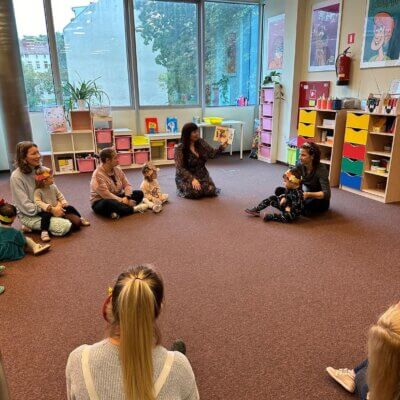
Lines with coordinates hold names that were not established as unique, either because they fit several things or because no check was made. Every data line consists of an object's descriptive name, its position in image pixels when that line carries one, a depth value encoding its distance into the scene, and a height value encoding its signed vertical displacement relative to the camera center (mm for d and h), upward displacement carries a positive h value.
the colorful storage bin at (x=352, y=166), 4703 -1016
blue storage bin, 4766 -1210
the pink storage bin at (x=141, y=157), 6367 -1175
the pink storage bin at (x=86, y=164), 6035 -1225
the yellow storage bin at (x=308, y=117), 5277 -453
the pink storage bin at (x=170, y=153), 6652 -1162
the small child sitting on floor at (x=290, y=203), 3812 -1177
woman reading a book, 4633 -982
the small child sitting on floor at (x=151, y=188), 4262 -1155
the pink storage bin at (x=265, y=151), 6741 -1178
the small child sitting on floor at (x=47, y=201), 3367 -1029
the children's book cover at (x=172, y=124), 6863 -689
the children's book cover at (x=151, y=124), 6773 -677
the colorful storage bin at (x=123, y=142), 6168 -903
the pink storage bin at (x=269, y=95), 6402 -178
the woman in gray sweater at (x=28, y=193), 3273 -916
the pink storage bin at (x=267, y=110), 6536 -434
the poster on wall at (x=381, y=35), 4461 +576
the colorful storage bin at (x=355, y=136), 4550 -630
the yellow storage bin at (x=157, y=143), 6532 -972
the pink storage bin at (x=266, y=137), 6684 -917
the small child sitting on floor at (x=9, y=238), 2941 -1159
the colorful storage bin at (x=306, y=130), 5340 -640
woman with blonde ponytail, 979 -734
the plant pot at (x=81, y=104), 5941 -278
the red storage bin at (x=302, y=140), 5439 -786
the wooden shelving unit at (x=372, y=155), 4316 -845
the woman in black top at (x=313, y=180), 3869 -979
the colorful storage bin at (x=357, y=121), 4505 -444
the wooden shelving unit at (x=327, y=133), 4984 -666
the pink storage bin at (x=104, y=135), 6043 -774
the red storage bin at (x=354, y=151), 4617 -818
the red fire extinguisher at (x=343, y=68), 5131 +208
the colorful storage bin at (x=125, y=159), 6250 -1180
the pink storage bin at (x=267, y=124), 6617 -683
